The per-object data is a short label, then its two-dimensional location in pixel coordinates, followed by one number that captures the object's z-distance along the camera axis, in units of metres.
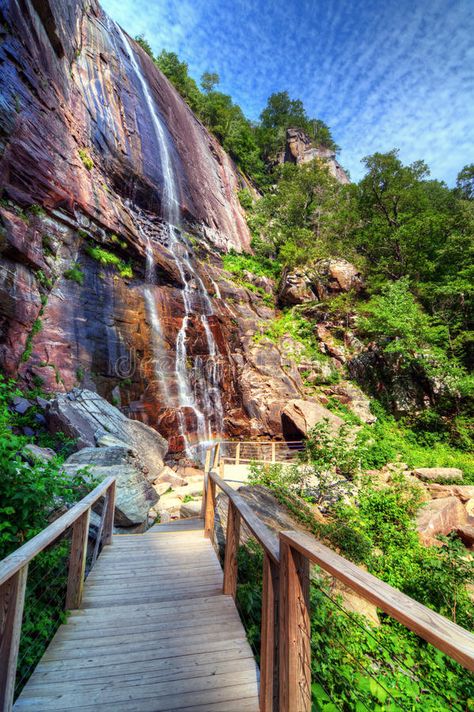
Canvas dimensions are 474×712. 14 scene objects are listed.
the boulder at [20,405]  7.40
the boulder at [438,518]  6.19
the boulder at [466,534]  6.06
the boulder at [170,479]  8.59
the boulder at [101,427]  7.25
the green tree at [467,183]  24.05
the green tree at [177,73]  27.80
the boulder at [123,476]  4.98
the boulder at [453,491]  7.84
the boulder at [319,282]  19.41
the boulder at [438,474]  8.97
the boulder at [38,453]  4.03
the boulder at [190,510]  6.30
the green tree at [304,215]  22.36
